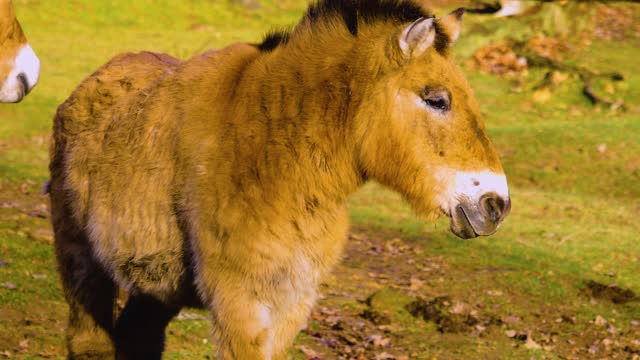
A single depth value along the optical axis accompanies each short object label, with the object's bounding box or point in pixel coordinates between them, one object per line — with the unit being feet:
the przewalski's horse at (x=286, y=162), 28.81
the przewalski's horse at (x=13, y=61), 36.32
